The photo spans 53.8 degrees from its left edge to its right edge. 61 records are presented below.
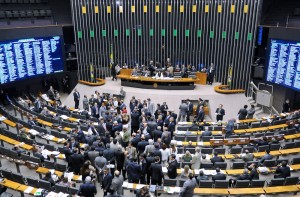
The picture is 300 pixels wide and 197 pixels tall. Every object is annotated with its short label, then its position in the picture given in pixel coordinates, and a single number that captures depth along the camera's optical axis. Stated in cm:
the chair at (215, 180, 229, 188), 797
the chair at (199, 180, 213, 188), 800
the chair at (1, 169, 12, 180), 835
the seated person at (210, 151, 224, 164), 899
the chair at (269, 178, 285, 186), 824
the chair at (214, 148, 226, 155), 998
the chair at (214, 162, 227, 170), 888
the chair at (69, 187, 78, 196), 765
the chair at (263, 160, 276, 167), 907
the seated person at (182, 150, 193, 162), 894
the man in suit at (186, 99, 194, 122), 1380
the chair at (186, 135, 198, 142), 1088
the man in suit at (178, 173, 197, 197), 715
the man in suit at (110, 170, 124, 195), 732
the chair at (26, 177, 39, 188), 798
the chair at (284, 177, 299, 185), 822
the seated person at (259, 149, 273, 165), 925
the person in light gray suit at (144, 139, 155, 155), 861
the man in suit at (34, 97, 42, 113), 1361
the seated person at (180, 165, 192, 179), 808
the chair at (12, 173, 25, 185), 818
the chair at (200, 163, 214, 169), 890
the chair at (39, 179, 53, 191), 776
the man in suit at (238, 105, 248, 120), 1299
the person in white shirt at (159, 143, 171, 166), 879
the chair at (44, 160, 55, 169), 896
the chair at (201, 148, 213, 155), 986
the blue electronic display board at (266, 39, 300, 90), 1399
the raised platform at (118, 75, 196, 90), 1664
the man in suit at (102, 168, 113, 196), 767
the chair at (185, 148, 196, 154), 974
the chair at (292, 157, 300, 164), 945
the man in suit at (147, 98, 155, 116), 1346
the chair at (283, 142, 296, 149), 1044
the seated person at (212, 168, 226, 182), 809
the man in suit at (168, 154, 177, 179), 815
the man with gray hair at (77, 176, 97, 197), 729
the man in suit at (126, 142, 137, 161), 856
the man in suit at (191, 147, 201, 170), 881
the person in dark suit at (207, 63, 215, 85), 1758
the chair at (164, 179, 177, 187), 800
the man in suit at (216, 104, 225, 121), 1328
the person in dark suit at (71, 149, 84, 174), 866
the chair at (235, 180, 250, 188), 805
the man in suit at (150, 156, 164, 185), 797
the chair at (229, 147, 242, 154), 1002
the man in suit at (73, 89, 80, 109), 1524
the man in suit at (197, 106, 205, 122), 1274
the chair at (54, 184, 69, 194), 763
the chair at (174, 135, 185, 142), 1094
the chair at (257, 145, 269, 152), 1016
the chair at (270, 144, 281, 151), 1023
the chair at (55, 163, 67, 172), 888
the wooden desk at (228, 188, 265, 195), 793
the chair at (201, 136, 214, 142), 1089
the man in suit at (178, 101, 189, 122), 1341
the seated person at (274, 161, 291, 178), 841
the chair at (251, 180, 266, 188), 806
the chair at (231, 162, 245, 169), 920
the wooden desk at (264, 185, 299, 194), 805
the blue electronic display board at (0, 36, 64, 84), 1510
